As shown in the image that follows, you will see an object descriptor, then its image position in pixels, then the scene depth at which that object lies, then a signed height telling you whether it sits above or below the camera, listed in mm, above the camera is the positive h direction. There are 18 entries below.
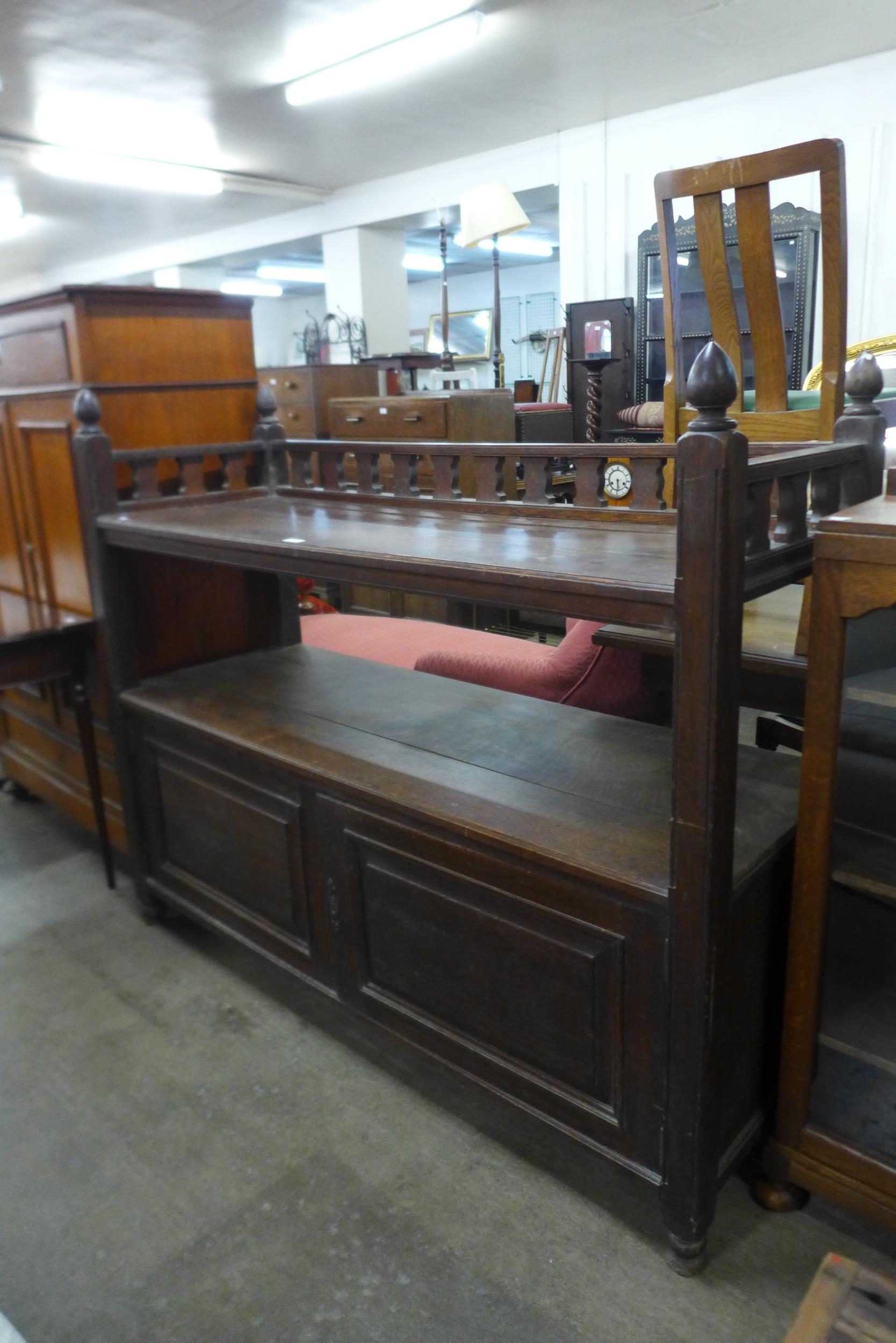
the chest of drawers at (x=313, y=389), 6121 +69
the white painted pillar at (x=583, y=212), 6070 +1116
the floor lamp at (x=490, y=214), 4582 +846
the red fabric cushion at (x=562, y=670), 2111 -668
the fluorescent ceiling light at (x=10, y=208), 7602 +1705
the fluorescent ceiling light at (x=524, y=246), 10547 +1642
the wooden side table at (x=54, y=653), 2359 -593
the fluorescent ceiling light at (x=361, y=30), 4145 +1658
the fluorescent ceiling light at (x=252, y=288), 14430 +1783
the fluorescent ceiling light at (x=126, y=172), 6344 +1647
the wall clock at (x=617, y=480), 3336 -333
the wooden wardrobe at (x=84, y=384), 2336 +39
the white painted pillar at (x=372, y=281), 7906 +971
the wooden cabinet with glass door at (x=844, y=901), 1187 -710
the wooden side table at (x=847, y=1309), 882 -871
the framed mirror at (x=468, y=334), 11742 +739
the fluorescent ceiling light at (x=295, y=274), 12953 +1757
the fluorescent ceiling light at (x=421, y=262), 11641 +1657
